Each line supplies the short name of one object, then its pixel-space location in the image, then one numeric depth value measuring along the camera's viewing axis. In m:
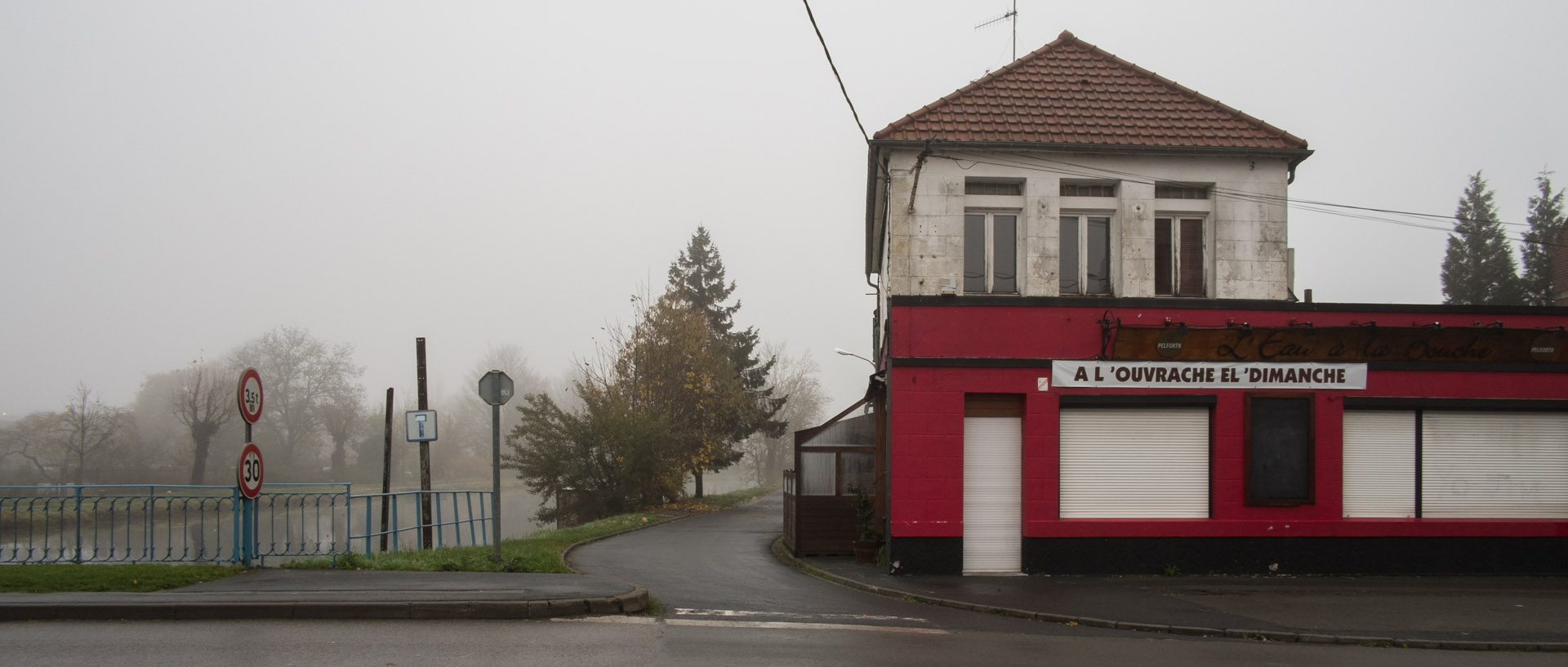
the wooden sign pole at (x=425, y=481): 20.61
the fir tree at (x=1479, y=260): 55.53
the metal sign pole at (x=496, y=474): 13.07
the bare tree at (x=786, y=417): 73.69
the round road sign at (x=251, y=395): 12.37
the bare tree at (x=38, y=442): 42.84
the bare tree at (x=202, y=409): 47.28
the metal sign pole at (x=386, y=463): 23.97
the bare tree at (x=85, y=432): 43.91
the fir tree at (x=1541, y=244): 52.00
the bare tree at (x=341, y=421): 61.00
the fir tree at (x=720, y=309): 50.81
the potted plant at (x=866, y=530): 16.17
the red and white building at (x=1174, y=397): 14.52
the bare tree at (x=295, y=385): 60.75
